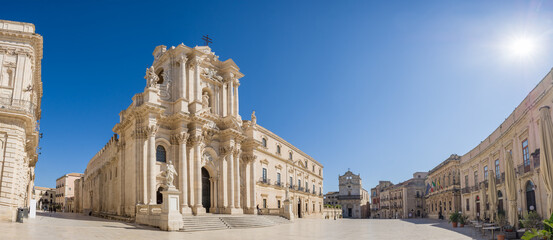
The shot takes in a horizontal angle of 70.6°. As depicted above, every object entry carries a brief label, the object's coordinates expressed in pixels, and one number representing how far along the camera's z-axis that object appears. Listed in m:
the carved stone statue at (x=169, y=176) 20.88
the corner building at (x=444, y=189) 50.31
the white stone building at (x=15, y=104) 20.47
